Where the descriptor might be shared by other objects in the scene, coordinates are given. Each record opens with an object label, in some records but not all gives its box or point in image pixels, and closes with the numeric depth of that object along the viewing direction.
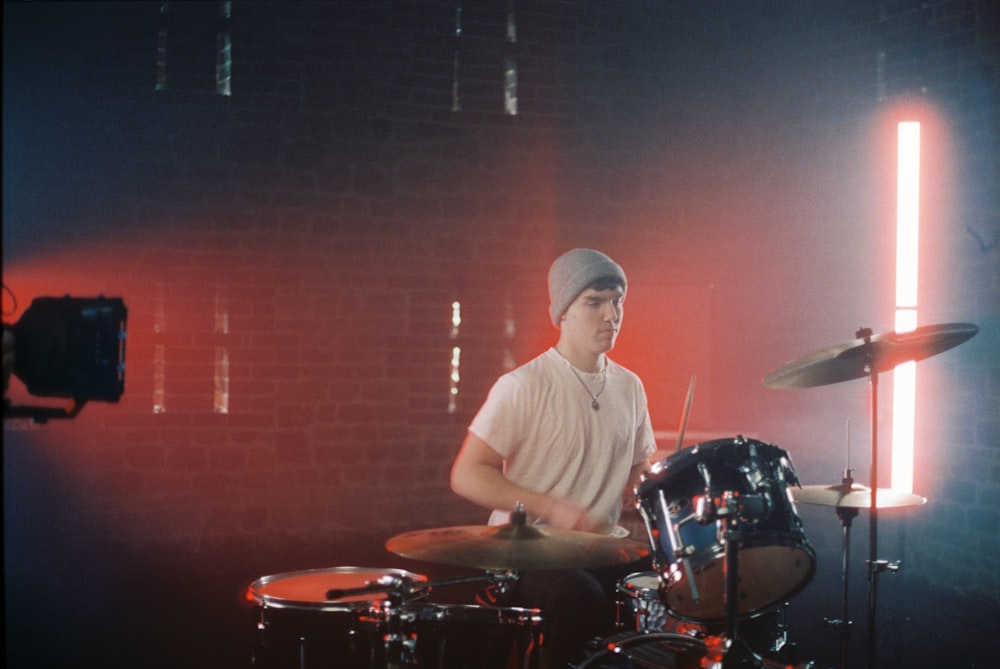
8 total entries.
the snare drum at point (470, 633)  2.76
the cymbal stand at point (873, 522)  3.96
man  3.48
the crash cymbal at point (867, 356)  3.84
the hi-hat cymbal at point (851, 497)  4.38
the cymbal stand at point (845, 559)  4.46
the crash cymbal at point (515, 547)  2.70
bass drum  3.05
